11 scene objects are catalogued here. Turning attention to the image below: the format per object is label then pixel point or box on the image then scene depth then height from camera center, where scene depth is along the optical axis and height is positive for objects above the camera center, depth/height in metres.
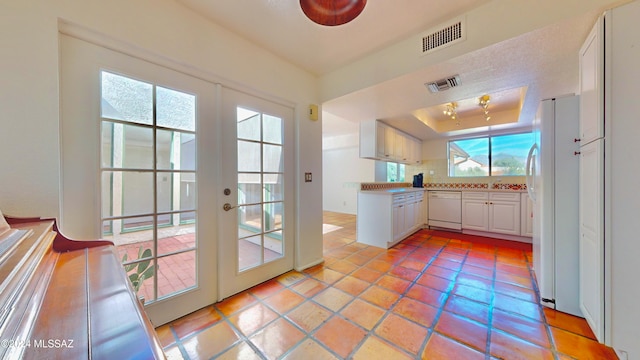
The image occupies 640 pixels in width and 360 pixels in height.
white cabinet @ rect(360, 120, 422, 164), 3.51 +0.63
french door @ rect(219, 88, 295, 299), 1.88 -0.13
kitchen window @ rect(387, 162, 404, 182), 5.05 +0.16
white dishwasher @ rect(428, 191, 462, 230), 4.12 -0.59
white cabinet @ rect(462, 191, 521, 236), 3.59 -0.57
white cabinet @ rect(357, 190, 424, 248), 3.24 -0.60
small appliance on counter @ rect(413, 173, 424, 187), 4.68 -0.02
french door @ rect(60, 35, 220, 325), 1.26 +0.07
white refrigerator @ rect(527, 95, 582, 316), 1.67 -0.19
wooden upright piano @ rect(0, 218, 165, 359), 0.36 -0.28
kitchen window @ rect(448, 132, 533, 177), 3.97 +0.46
